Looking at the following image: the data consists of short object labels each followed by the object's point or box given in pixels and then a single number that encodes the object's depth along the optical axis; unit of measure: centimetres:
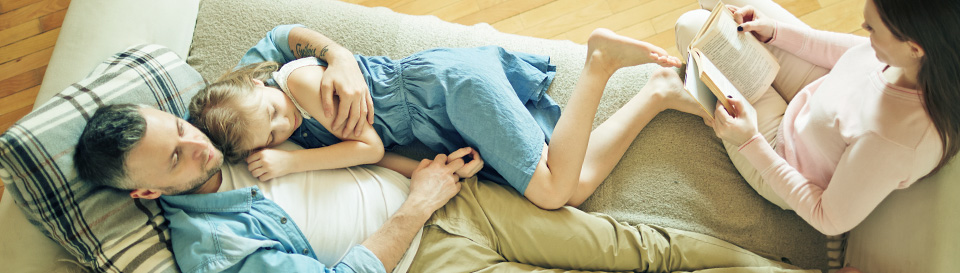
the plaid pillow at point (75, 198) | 113
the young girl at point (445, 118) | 131
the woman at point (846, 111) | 91
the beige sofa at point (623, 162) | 117
